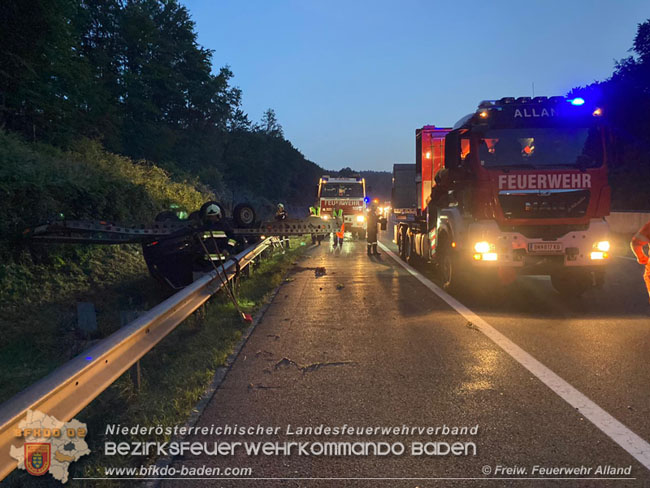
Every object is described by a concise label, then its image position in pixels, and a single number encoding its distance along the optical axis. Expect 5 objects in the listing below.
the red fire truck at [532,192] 8.30
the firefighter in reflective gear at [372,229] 17.61
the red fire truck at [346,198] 24.78
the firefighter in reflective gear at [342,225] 10.38
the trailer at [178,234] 8.20
